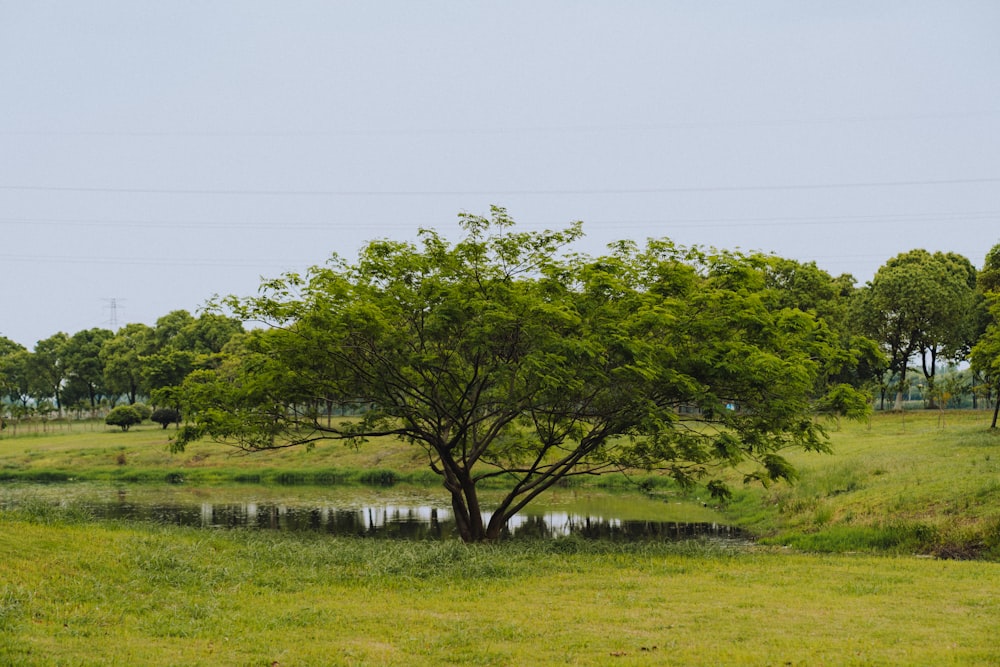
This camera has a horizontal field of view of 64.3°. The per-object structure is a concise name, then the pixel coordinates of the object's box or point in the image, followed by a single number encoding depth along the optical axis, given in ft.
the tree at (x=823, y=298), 208.54
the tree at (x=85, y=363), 344.32
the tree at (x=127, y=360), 294.05
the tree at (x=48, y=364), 355.15
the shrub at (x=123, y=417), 237.25
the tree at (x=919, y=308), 200.13
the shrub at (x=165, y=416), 232.32
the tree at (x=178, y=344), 243.60
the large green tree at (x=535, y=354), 67.51
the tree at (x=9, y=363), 359.87
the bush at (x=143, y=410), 252.67
